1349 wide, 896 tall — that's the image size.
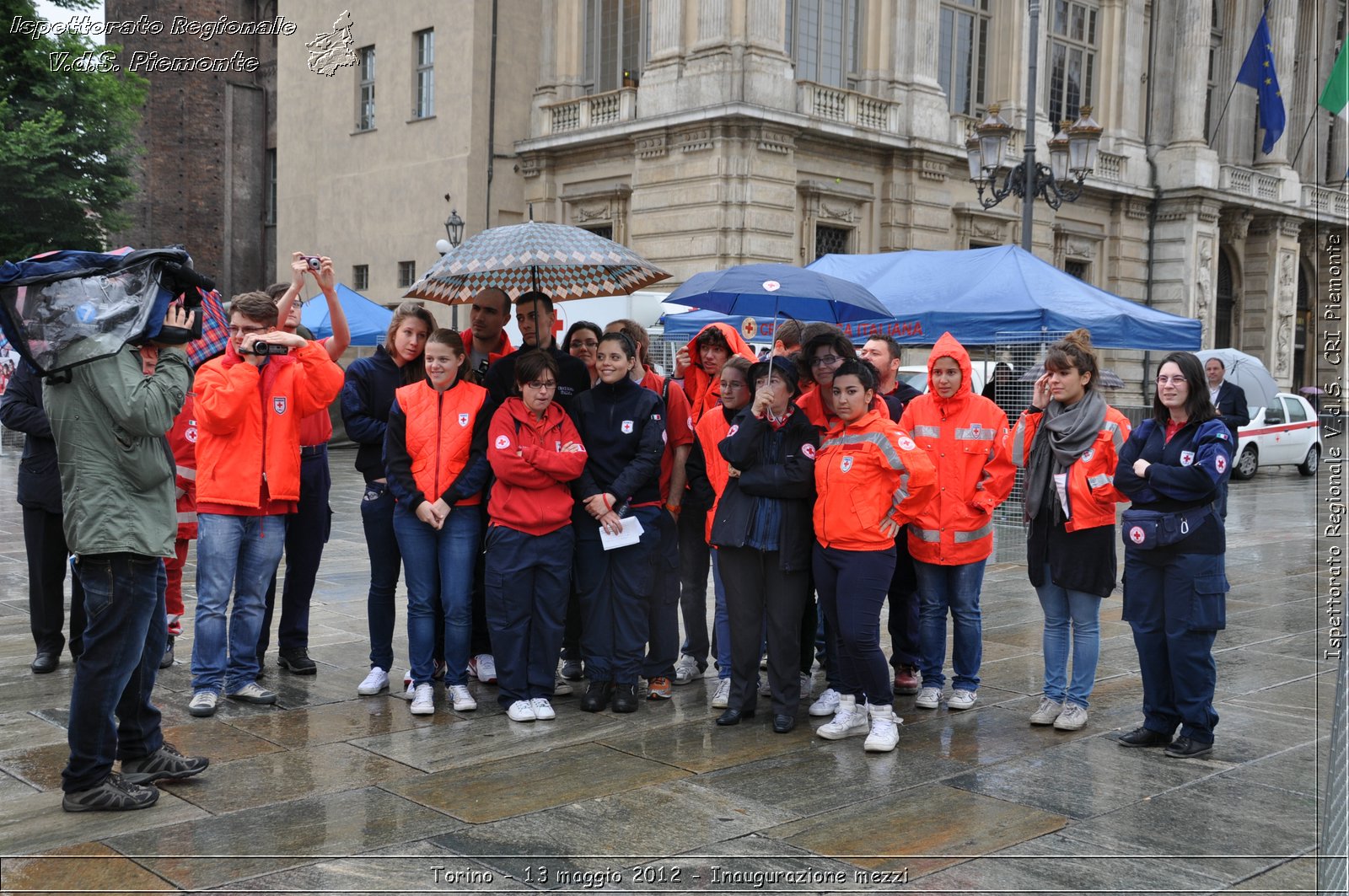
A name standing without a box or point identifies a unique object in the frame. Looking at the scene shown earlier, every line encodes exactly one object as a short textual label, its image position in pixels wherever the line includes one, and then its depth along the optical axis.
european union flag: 17.47
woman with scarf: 6.32
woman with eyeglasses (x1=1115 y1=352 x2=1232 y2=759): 5.87
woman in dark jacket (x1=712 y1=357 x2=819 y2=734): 6.26
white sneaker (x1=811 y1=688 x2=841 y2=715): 6.62
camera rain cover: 4.74
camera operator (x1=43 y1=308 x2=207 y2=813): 4.82
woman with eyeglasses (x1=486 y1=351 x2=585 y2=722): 6.43
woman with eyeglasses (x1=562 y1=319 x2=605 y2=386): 7.10
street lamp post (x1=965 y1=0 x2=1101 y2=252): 17.67
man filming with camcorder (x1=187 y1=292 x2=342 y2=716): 6.48
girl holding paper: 6.64
